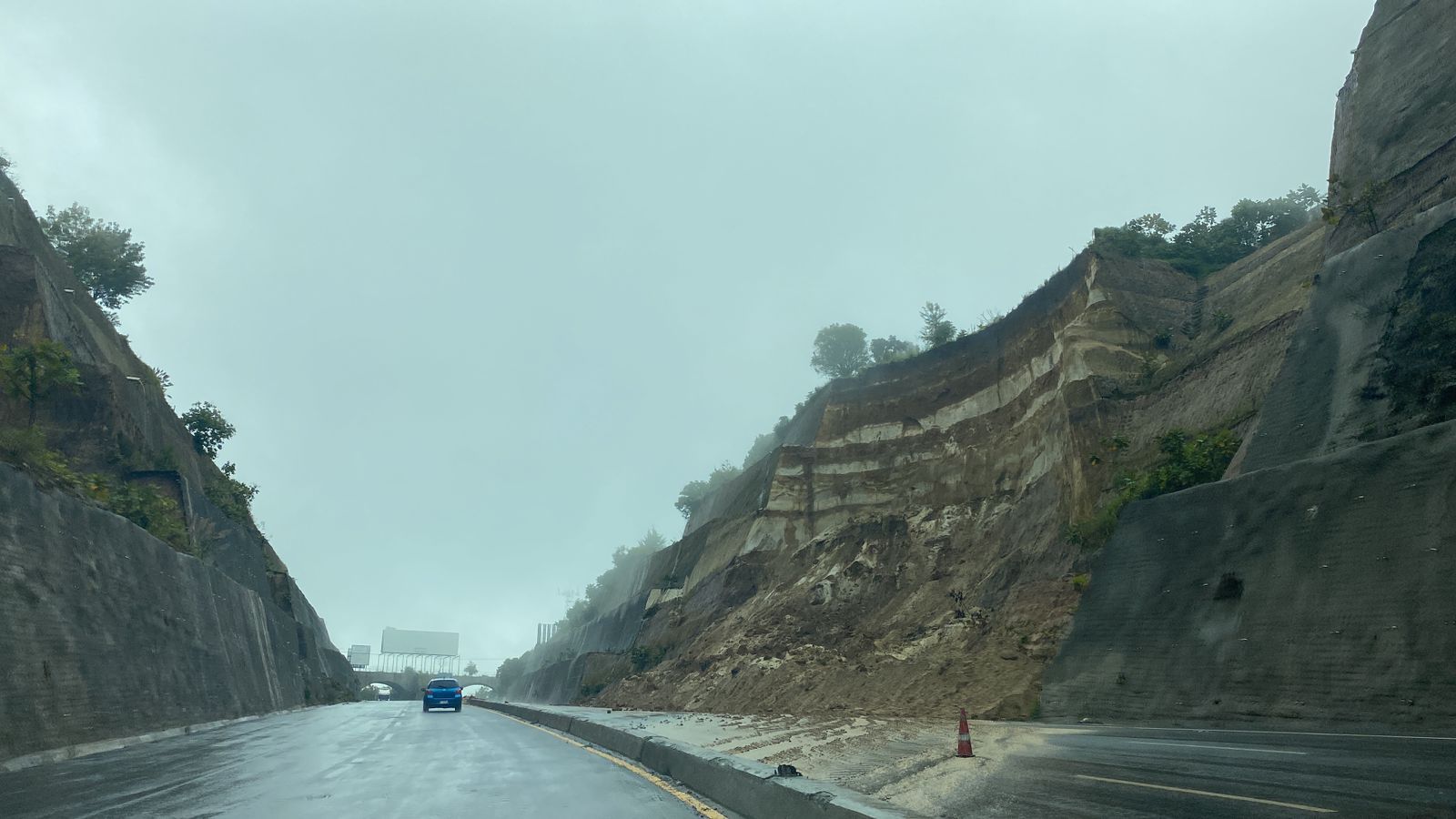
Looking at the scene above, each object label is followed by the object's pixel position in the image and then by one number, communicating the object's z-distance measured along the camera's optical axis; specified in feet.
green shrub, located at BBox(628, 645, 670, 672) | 181.78
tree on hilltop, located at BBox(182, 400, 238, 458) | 186.70
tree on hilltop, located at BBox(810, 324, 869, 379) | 385.91
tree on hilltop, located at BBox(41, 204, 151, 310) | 193.67
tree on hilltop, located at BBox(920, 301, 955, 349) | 218.32
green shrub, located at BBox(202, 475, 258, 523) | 172.45
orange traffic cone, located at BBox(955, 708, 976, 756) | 43.91
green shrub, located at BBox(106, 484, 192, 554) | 106.63
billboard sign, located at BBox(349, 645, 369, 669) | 561.02
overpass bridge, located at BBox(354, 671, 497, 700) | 512.22
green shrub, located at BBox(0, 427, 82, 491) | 70.49
